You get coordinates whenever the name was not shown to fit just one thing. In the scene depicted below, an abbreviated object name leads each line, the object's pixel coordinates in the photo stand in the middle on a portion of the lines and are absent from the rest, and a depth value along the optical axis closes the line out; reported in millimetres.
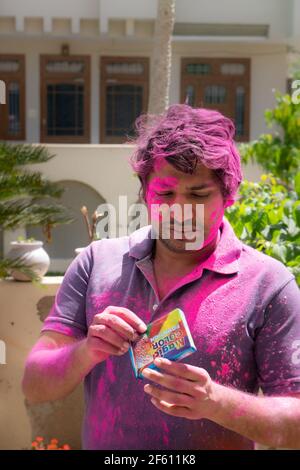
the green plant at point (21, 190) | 6289
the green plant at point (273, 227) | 2898
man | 1437
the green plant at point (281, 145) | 7418
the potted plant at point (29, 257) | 4711
